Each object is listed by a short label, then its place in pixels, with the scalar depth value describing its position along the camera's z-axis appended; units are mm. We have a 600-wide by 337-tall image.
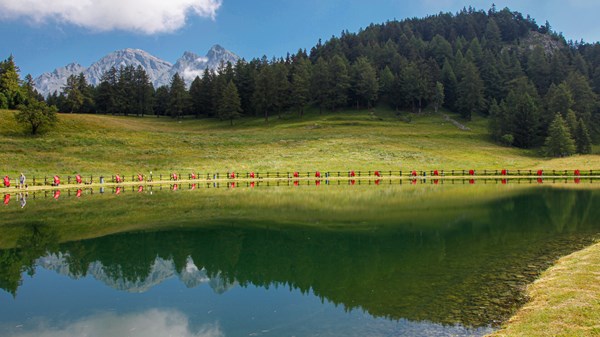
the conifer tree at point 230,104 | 132875
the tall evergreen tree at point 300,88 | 135125
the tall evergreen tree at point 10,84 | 103562
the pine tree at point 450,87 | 148000
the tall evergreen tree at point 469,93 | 132500
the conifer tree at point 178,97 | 144875
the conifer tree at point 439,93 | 136750
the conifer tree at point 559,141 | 96000
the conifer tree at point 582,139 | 102312
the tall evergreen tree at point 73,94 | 136625
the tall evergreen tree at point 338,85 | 139000
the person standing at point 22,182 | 52112
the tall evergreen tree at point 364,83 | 138500
